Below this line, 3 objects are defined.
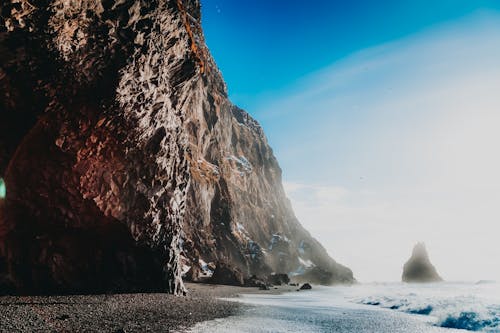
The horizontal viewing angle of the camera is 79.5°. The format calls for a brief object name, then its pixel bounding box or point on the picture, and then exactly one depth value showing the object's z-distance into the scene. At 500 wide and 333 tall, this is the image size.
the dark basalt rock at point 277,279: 67.19
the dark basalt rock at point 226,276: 46.94
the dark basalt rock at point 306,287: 58.36
